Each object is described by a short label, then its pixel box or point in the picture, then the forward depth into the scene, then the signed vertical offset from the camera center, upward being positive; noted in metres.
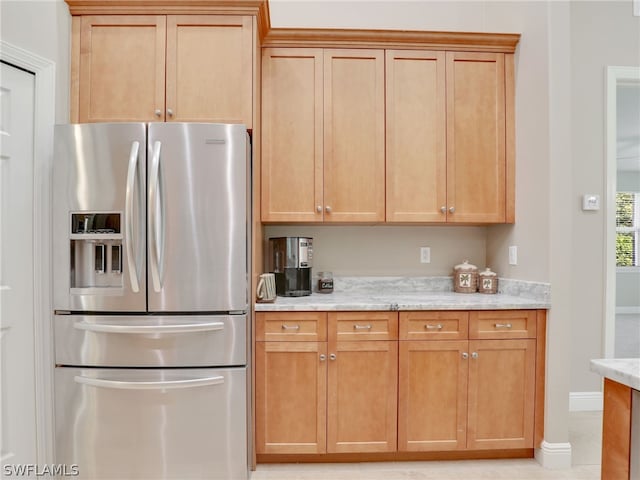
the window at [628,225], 7.48 +0.19
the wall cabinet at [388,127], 2.56 +0.69
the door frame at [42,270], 2.03 -0.19
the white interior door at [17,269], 1.94 -0.19
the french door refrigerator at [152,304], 1.98 -0.36
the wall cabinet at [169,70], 2.24 +0.90
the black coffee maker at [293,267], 2.51 -0.21
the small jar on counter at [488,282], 2.71 -0.32
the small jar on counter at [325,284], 2.73 -0.34
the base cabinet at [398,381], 2.21 -0.82
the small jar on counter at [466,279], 2.77 -0.31
